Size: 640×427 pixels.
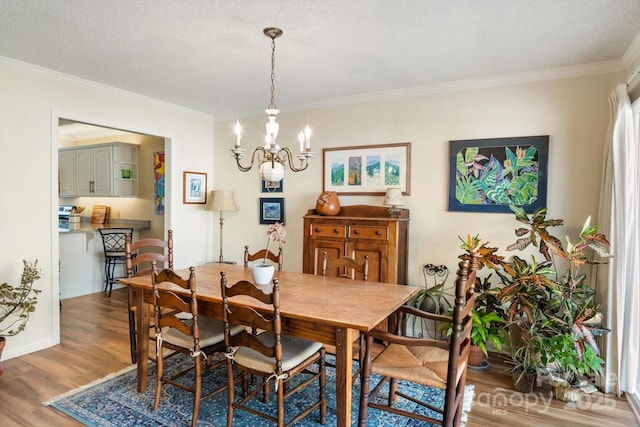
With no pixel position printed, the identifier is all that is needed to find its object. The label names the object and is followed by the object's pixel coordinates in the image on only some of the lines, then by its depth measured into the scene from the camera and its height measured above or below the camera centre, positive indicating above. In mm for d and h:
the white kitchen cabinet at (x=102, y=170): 5672 +512
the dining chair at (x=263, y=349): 1934 -839
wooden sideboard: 3459 -323
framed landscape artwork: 3842 +399
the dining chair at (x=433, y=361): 1818 -854
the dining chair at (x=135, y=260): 3008 -483
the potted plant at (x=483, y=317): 2861 -839
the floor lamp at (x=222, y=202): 4676 +28
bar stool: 5129 -644
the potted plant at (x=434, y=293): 3383 -786
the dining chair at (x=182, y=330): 2213 -832
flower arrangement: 2471 -185
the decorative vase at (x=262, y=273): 2520 -461
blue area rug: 2336 -1336
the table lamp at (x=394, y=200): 3547 +59
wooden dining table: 1923 -561
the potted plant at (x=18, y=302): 3032 -833
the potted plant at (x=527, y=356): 2725 -1119
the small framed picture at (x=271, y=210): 4594 -64
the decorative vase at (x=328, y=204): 3869 +15
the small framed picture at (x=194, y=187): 4738 +210
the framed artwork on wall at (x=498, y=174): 3234 +304
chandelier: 2477 +362
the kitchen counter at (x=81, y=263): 5039 -838
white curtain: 2590 -315
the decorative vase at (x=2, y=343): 2918 -1095
